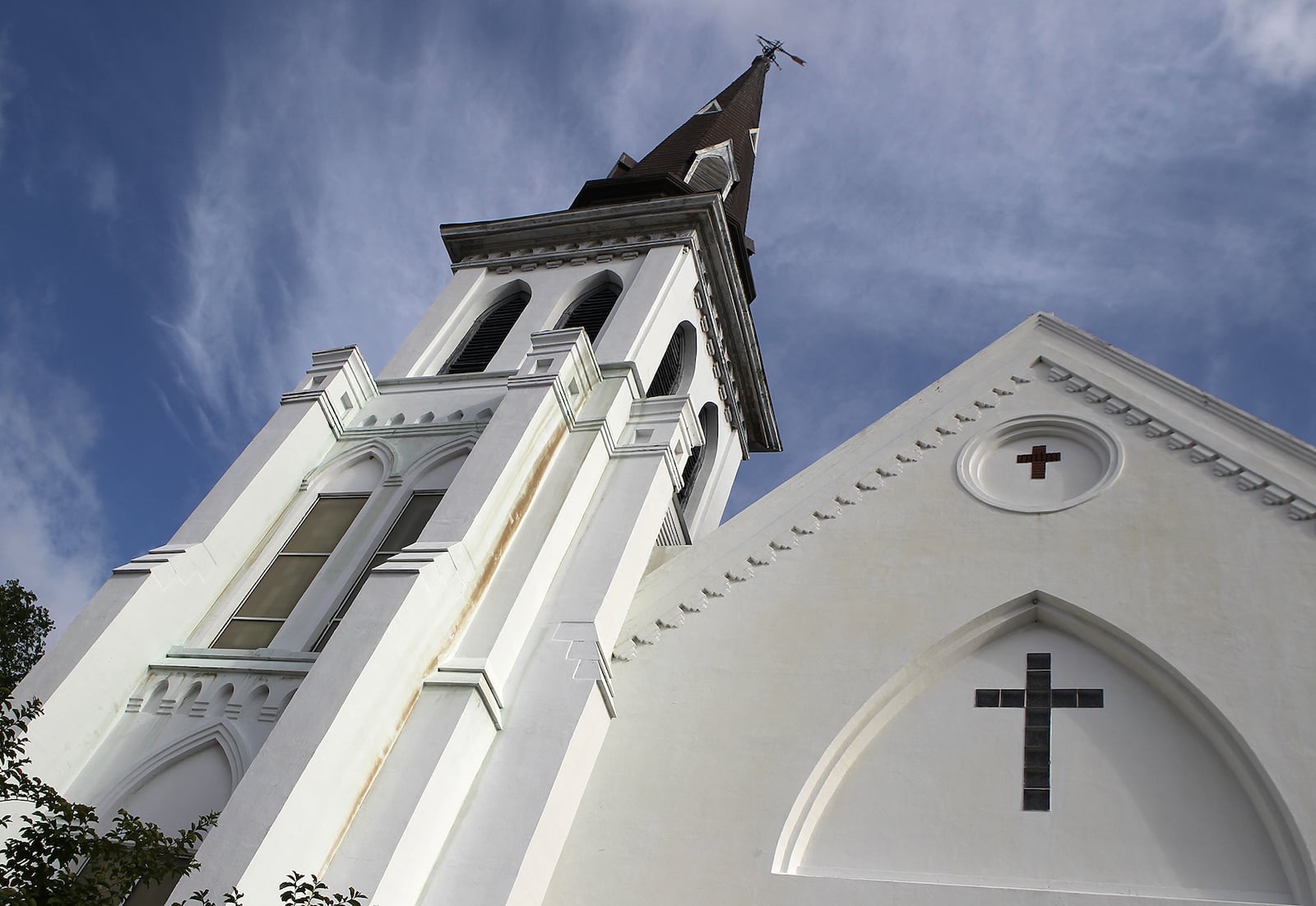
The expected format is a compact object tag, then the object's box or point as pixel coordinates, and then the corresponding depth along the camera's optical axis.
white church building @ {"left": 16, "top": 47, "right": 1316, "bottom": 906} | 8.02
